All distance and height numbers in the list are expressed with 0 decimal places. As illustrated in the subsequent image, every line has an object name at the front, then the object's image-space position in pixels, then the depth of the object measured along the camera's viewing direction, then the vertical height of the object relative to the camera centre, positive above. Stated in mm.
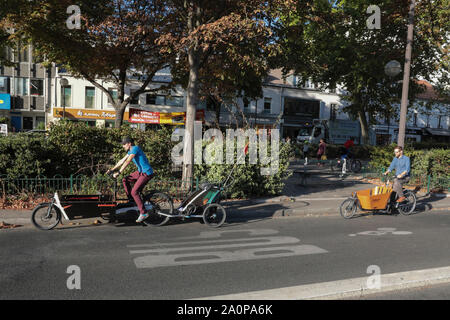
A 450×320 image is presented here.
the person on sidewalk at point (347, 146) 16673 -387
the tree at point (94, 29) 11539 +3478
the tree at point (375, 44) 19252 +5883
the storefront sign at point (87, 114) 32031 +1353
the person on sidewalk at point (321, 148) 19094 -596
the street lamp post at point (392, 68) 11336 +2376
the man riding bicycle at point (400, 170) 9531 -834
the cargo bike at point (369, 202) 8820 -1613
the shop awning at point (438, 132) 50247 +1490
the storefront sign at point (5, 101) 31908 +2218
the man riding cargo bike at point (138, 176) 7164 -978
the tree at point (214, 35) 8883 +2657
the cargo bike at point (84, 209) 6824 -1639
